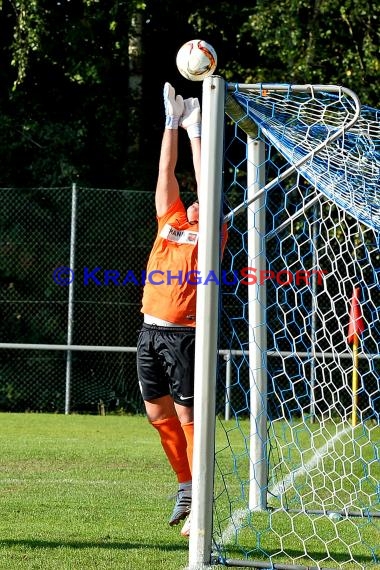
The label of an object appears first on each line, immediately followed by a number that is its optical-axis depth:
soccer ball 11.11
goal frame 10.18
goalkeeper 12.00
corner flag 23.68
